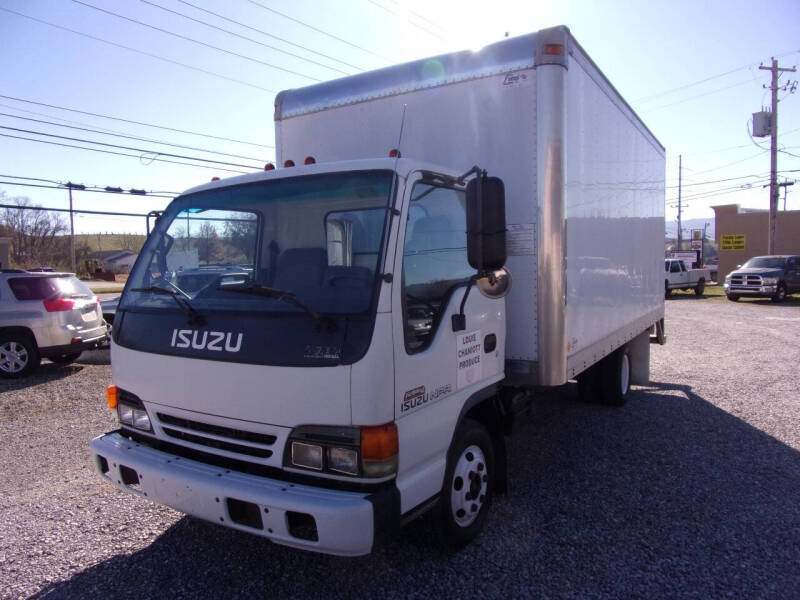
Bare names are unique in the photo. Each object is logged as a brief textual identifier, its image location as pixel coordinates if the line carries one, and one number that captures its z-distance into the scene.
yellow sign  34.84
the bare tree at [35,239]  47.94
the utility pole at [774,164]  27.39
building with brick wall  34.34
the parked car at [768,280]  23.22
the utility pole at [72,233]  34.31
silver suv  8.49
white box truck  2.55
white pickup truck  27.78
